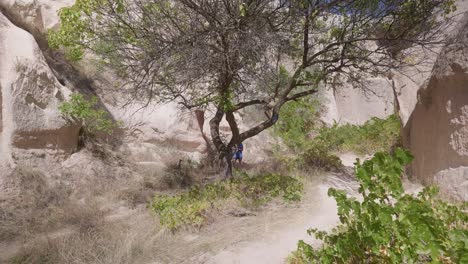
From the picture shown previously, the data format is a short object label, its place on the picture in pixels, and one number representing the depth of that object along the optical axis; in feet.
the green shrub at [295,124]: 42.29
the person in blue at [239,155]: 31.58
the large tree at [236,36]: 17.16
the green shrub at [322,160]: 26.08
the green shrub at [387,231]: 6.44
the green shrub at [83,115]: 23.80
